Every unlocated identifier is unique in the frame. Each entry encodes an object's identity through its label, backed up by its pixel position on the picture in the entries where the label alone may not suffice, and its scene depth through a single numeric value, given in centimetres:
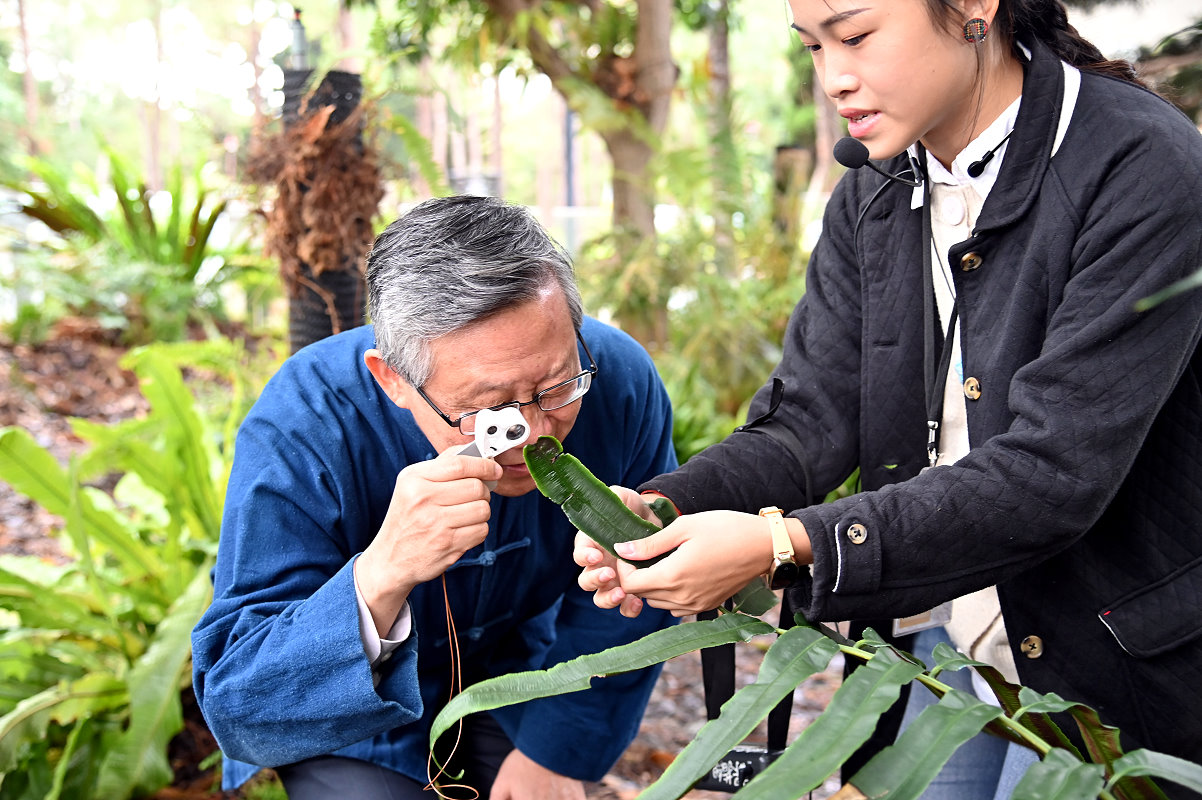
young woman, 111
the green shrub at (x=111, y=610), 236
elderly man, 144
